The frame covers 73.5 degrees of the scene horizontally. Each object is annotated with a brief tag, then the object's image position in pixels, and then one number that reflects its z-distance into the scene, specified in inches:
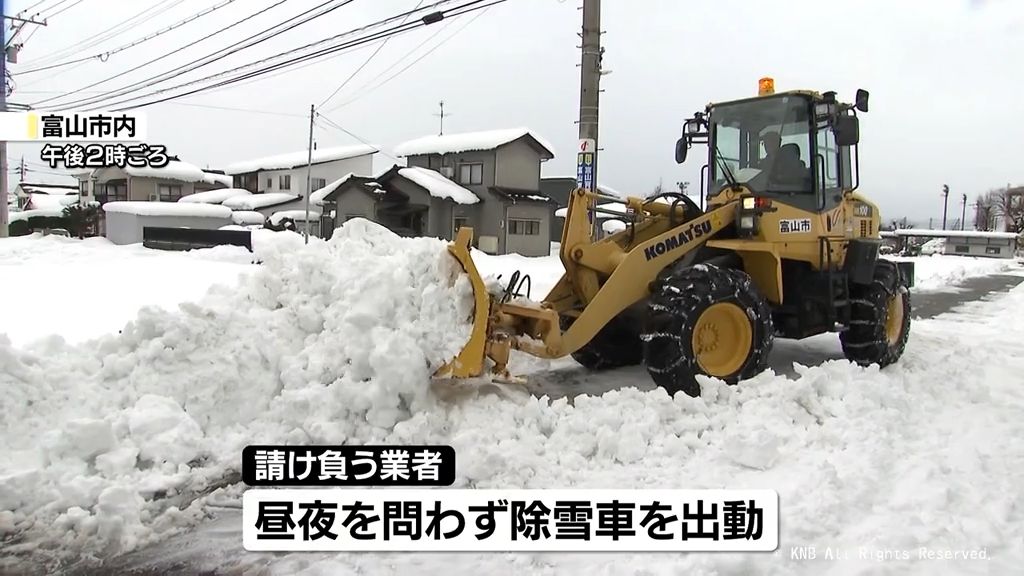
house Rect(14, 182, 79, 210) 2013.0
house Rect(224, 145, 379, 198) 1434.2
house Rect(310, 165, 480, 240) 1053.2
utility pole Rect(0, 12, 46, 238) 688.4
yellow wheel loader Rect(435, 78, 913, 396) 204.7
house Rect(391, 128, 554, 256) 1054.4
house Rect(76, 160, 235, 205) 1459.2
